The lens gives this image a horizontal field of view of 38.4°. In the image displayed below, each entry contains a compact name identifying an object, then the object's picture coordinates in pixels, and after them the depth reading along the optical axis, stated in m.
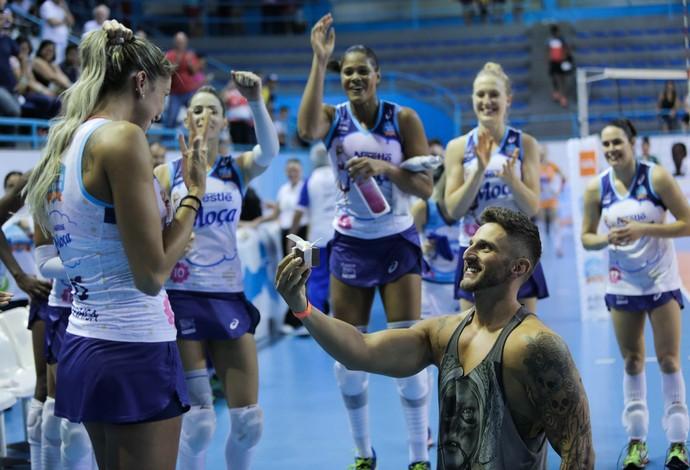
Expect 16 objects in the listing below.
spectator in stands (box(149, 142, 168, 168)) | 8.38
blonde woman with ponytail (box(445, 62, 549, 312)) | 4.92
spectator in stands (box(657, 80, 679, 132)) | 16.53
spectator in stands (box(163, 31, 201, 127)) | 13.88
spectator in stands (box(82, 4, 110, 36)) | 12.68
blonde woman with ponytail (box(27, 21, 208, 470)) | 2.65
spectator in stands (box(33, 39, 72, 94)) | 10.51
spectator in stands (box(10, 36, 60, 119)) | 10.10
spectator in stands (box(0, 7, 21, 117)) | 9.43
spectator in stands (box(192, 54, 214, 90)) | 14.52
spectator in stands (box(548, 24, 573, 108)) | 20.86
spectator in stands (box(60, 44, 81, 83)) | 11.47
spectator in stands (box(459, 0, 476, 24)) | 23.78
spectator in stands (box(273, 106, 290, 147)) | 16.80
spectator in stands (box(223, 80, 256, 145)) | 14.64
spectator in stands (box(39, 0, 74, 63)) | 12.24
